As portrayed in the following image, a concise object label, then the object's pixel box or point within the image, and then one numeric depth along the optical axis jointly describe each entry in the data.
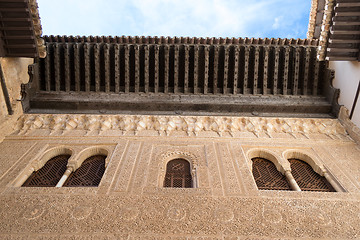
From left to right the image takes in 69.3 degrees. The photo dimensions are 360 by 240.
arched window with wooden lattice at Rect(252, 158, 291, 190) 3.82
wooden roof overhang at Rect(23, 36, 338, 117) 5.23
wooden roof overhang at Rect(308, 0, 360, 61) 4.26
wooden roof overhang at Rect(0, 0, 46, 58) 4.22
